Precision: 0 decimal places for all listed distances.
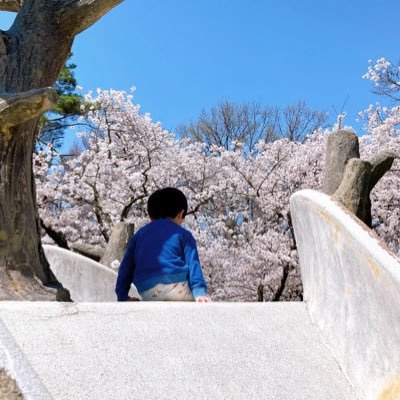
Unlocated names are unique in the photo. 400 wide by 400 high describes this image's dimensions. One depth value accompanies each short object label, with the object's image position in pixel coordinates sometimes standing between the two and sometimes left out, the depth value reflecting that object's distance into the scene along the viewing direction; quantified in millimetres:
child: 3148
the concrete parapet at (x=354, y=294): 2160
